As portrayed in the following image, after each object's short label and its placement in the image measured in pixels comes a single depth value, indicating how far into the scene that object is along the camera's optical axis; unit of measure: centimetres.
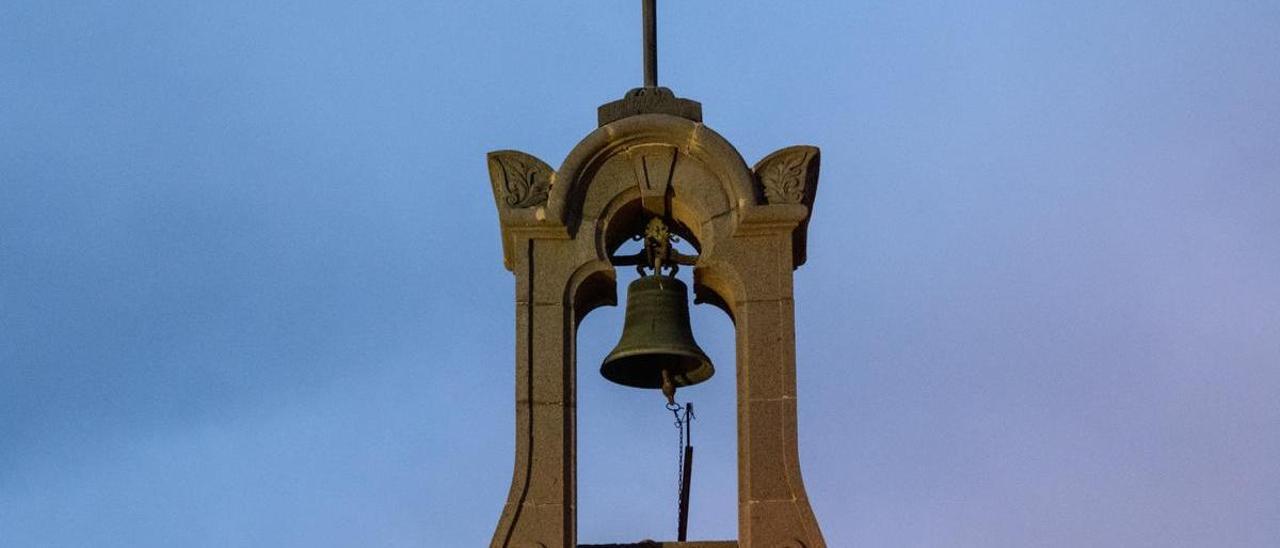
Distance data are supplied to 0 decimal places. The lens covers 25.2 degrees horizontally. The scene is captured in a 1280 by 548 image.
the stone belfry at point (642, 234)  2186
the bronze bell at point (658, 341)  2311
